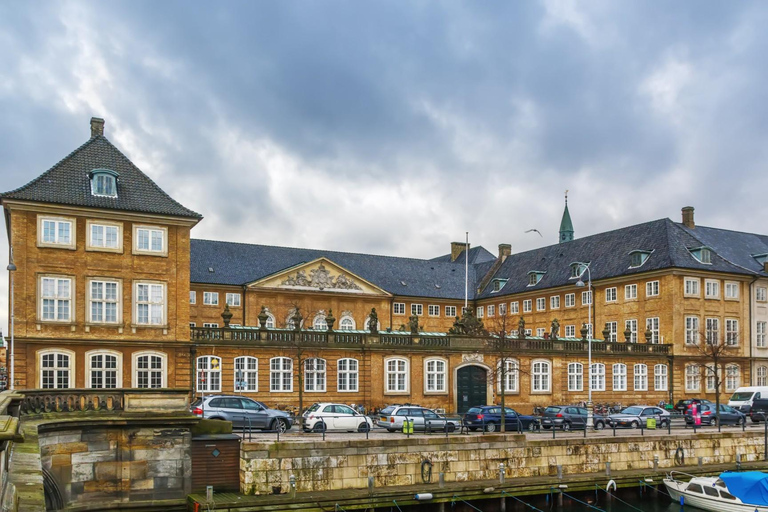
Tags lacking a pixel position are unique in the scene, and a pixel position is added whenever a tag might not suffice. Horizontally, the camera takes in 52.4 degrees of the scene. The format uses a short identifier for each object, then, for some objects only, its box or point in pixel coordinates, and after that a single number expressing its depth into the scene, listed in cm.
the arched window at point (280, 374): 4478
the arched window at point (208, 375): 4244
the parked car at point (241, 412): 3128
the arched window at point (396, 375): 4775
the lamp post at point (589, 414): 3759
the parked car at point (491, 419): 3666
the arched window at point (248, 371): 4378
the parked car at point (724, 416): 4503
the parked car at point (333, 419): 3353
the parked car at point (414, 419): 3428
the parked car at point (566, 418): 3907
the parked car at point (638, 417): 4222
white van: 5038
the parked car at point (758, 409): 4774
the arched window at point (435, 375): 4912
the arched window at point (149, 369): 4131
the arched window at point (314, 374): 4531
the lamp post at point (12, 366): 3438
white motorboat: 2933
